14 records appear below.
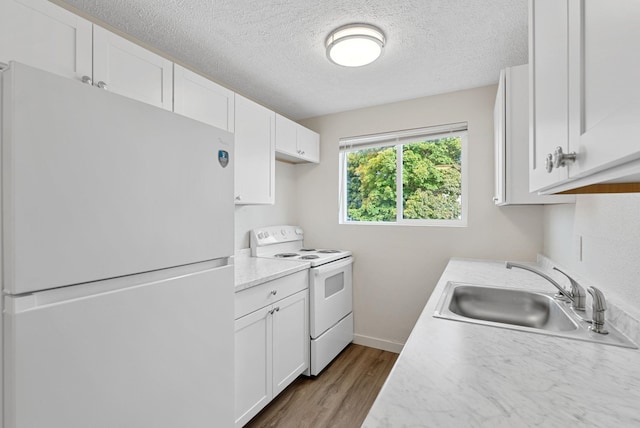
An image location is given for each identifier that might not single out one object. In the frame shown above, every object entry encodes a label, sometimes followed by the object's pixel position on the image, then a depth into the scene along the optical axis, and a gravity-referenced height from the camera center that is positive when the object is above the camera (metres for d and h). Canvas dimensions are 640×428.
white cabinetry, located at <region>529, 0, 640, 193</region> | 0.38 +0.21
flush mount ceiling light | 1.65 +0.97
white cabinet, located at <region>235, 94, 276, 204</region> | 2.13 +0.46
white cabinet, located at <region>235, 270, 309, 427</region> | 1.69 -0.82
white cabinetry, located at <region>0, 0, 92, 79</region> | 1.07 +0.68
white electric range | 2.35 -0.63
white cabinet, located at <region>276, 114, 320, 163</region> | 2.58 +0.66
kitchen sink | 1.41 -0.47
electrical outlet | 1.50 -0.17
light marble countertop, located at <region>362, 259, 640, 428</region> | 0.60 -0.41
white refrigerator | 0.76 -0.16
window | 2.67 +0.35
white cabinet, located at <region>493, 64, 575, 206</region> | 1.68 +0.45
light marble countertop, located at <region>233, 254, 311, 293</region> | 1.74 -0.39
